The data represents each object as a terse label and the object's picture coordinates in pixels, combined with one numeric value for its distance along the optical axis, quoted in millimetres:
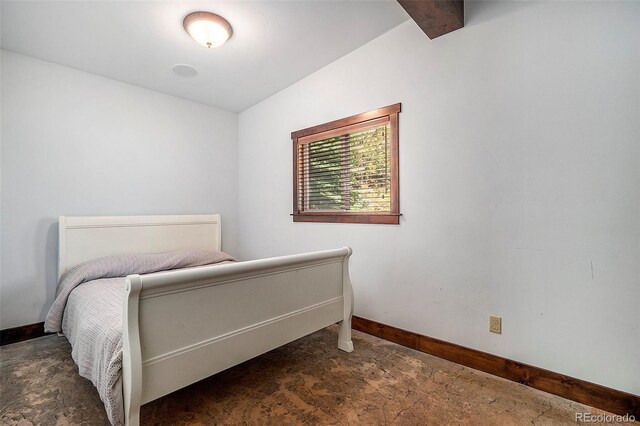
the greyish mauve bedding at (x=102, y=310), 1361
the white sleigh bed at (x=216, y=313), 1312
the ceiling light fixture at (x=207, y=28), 2141
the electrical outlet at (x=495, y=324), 1956
